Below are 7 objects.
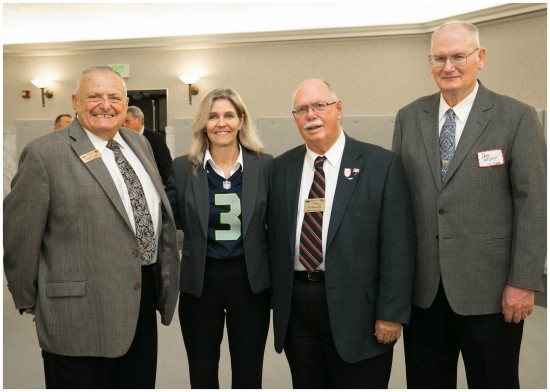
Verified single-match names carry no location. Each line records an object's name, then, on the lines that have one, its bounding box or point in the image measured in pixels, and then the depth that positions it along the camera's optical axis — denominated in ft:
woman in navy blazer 7.82
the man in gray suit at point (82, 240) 6.47
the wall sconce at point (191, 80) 26.43
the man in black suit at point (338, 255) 6.76
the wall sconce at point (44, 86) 27.78
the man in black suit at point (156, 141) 17.72
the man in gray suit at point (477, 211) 6.61
